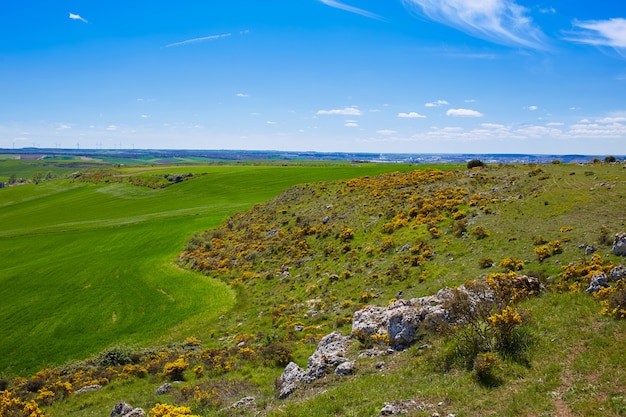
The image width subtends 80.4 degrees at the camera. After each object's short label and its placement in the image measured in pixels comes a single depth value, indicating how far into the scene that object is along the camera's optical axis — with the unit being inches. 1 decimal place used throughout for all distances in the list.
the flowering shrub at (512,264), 1050.1
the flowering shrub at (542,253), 1058.8
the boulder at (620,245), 922.1
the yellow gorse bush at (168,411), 624.1
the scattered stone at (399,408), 557.3
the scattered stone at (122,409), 756.6
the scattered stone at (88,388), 992.2
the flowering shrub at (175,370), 986.7
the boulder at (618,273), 800.8
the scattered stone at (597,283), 785.6
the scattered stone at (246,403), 725.9
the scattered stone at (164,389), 884.0
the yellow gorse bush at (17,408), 788.9
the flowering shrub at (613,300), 663.8
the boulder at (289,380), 741.7
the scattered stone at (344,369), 751.1
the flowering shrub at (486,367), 592.4
